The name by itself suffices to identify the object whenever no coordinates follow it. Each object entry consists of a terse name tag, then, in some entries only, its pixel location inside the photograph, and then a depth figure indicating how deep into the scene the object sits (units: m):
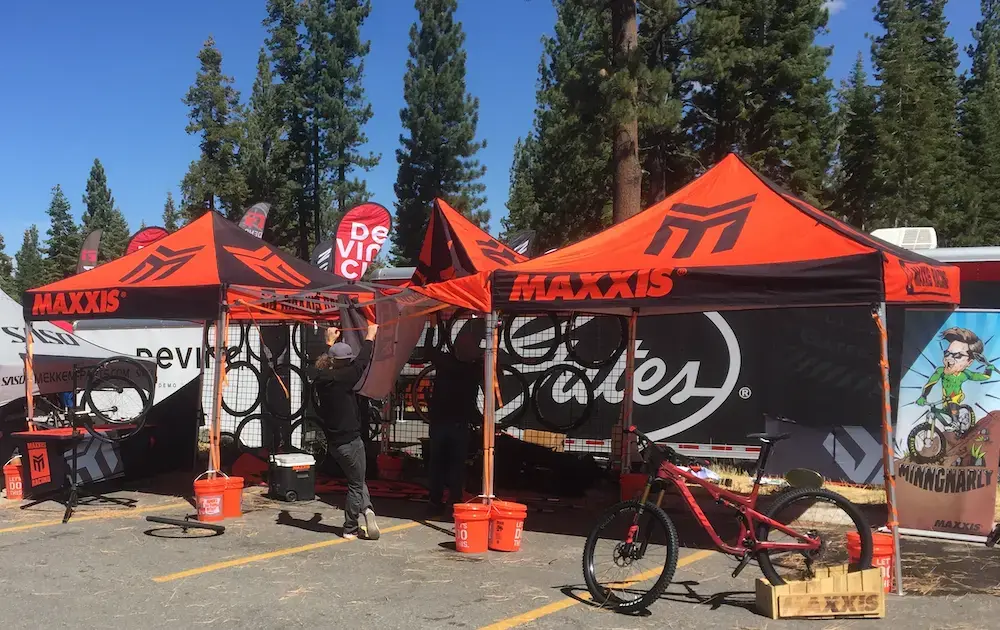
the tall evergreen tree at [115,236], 66.25
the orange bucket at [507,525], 6.92
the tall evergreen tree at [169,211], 88.88
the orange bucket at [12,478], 9.15
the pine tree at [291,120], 41.53
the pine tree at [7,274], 79.11
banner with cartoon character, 7.40
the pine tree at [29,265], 87.23
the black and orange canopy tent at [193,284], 8.45
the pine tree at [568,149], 17.05
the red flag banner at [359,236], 14.18
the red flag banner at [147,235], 18.03
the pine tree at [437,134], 39.25
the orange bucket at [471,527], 6.86
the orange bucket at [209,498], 7.93
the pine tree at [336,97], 40.66
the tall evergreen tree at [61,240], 72.56
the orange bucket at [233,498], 8.15
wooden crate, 5.20
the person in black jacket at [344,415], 7.23
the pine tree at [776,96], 28.62
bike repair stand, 8.09
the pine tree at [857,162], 32.59
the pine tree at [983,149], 36.22
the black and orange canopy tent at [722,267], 5.95
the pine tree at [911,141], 31.69
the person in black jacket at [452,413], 8.39
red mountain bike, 5.29
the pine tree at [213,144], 41.78
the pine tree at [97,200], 71.62
